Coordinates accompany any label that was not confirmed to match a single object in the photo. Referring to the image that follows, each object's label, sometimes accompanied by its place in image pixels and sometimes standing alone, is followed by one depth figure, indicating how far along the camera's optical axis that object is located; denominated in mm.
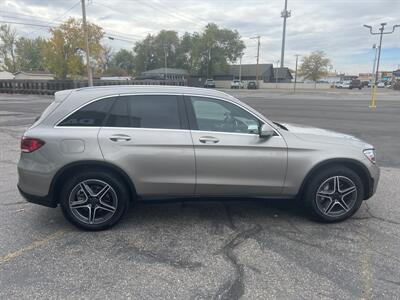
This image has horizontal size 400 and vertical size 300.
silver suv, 3486
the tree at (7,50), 72188
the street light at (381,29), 27812
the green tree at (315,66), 78375
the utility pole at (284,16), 75938
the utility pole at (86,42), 26359
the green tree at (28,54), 78356
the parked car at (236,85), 68875
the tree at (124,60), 106331
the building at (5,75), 71188
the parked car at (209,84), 67381
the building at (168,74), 75250
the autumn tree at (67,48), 43812
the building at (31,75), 73606
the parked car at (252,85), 66388
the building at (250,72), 89300
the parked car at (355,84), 66888
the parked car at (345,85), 71838
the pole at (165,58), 88112
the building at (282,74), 89688
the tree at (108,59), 96188
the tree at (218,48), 80250
